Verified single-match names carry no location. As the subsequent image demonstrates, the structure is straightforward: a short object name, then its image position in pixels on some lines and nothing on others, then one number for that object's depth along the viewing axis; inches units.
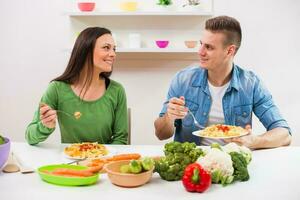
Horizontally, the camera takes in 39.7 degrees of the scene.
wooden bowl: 57.3
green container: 58.1
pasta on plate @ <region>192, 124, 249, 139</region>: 78.0
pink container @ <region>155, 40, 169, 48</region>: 136.6
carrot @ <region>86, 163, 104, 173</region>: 60.1
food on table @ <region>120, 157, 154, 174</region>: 58.2
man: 95.9
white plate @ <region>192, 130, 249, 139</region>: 76.7
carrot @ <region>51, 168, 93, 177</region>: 59.2
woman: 93.2
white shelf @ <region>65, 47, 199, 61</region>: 143.6
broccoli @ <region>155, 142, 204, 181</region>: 60.8
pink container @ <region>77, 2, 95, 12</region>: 137.4
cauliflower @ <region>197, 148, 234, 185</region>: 59.4
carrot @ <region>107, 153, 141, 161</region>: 67.7
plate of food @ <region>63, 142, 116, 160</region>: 72.3
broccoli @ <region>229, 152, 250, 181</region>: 60.9
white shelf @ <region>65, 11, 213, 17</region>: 134.5
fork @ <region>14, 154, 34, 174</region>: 64.5
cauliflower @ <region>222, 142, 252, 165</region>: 67.0
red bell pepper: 56.0
